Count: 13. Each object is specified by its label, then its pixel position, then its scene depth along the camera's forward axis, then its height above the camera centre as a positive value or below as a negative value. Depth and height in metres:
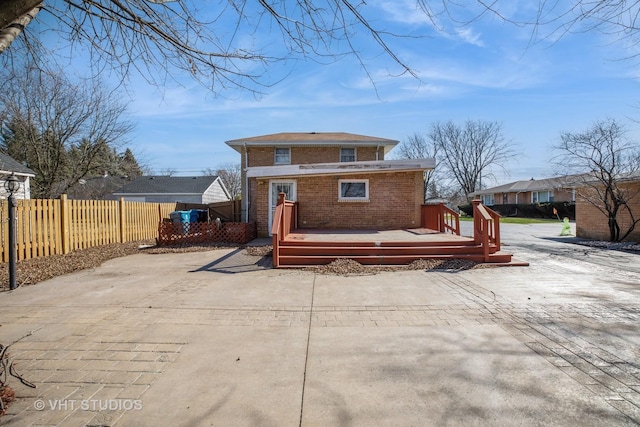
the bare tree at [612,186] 13.91 +0.87
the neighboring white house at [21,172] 15.13 +1.92
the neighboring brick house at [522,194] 41.78 +1.89
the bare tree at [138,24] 3.19 +1.85
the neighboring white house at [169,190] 30.66 +1.95
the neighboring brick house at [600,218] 14.12 -0.54
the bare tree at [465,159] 48.58 +7.23
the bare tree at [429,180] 45.21 +3.78
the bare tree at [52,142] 15.83 +3.71
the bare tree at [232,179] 46.84 +4.42
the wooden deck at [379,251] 8.43 -1.09
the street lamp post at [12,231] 6.18 -0.35
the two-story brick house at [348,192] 12.50 +0.66
